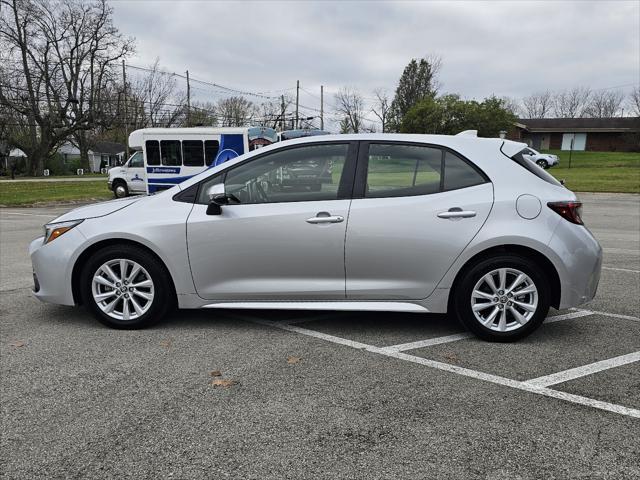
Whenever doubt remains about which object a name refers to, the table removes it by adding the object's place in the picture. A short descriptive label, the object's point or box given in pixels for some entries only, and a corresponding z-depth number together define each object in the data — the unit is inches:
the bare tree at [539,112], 3641.7
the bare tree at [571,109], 3516.2
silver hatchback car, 157.8
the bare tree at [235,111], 2871.6
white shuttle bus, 674.2
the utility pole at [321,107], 2463.1
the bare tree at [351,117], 3152.1
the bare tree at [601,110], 3304.6
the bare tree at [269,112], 2534.4
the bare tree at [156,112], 2391.7
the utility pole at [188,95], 2047.6
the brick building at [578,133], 2443.4
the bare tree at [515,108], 3476.9
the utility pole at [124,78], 1854.5
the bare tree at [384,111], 3058.6
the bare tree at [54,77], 1748.3
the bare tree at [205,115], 2504.9
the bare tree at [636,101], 2765.7
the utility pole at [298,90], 2426.2
